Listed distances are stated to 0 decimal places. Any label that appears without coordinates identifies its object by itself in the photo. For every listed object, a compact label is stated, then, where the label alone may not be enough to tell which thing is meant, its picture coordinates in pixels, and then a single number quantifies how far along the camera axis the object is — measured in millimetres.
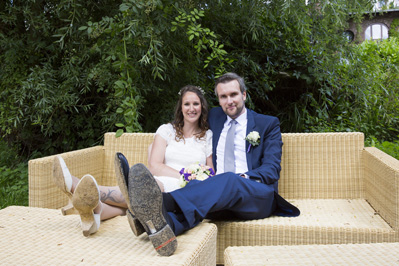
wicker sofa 2109
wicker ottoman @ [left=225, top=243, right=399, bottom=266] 1338
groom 1614
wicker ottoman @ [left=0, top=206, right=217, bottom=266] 1534
